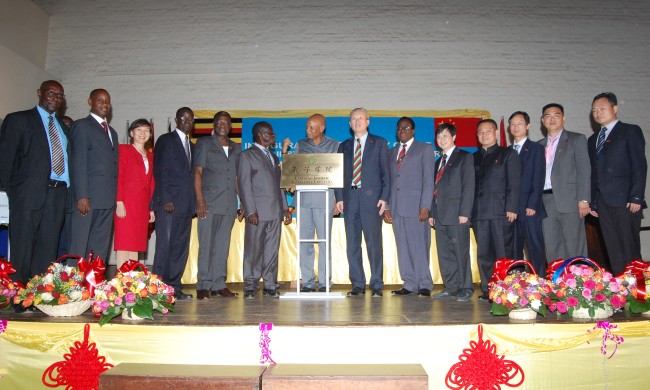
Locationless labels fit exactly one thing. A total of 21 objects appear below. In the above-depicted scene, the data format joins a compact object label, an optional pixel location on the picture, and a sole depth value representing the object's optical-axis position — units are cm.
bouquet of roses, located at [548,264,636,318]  356
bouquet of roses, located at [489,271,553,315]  353
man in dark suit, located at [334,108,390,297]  520
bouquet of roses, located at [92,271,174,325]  351
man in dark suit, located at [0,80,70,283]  408
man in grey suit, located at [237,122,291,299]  505
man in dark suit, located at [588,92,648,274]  448
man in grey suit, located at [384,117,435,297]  518
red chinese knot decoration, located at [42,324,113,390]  338
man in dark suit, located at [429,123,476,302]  495
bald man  538
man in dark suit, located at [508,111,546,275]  488
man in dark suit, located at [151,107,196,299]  489
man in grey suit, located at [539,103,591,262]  484
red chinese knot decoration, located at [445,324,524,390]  326
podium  495
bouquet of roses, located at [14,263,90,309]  369
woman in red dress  505
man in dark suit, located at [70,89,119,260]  449
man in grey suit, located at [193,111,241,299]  503
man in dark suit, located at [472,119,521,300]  484
